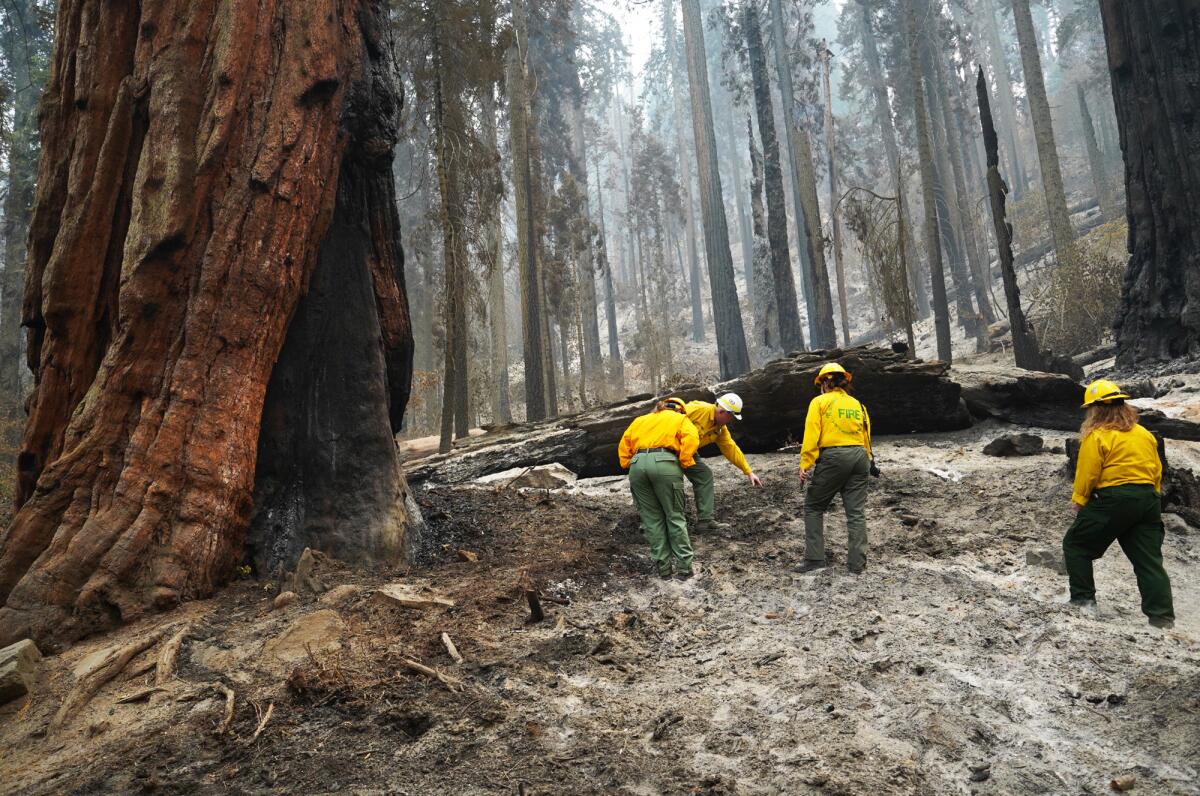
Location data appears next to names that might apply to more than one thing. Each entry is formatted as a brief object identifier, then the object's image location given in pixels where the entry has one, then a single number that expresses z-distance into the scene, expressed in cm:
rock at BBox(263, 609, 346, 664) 392
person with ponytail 419
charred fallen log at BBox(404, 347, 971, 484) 895
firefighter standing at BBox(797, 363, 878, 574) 570
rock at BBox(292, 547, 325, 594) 479
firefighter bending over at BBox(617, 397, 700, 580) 578
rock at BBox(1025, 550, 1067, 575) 509
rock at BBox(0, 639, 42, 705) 348
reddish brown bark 461
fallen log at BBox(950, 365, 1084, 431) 883
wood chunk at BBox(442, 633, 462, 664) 393
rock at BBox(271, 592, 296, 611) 452
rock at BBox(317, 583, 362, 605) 458
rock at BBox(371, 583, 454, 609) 457
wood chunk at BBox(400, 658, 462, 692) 360
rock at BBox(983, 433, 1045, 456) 767
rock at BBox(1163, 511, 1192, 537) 550
